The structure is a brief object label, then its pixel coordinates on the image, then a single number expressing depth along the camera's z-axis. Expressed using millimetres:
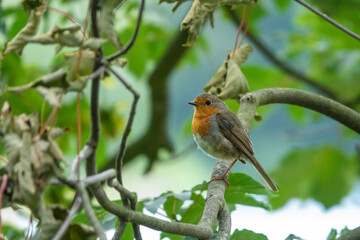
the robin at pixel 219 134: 6898
